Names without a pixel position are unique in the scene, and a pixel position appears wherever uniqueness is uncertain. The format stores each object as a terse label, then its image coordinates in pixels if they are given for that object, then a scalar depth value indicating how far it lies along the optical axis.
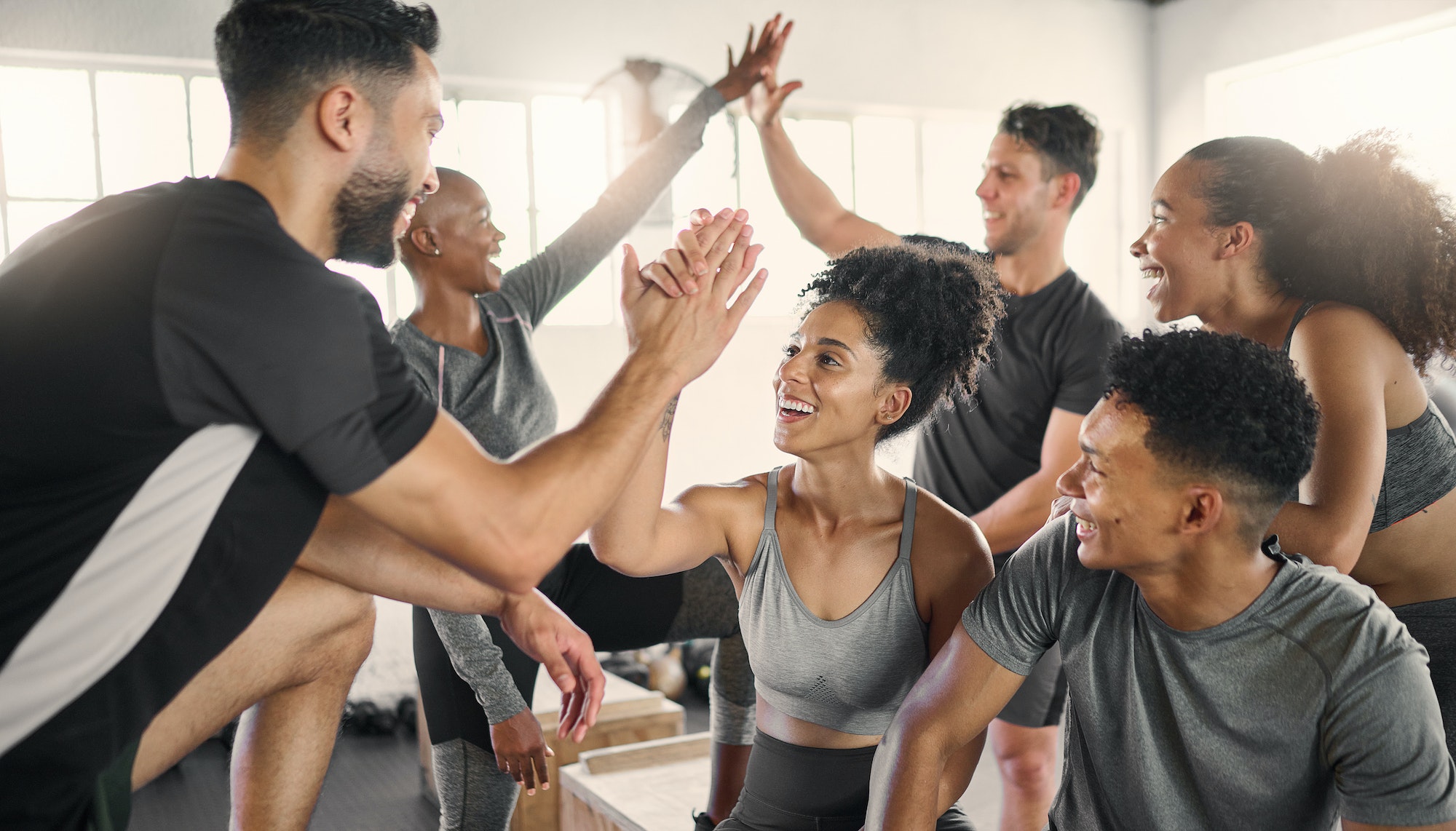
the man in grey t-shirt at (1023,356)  2.55
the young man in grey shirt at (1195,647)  1.20
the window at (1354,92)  5.21
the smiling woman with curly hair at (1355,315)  1.56
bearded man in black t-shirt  1.14
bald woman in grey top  1.99
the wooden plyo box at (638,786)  2.19
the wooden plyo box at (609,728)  2.96
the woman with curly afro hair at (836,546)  1.66
